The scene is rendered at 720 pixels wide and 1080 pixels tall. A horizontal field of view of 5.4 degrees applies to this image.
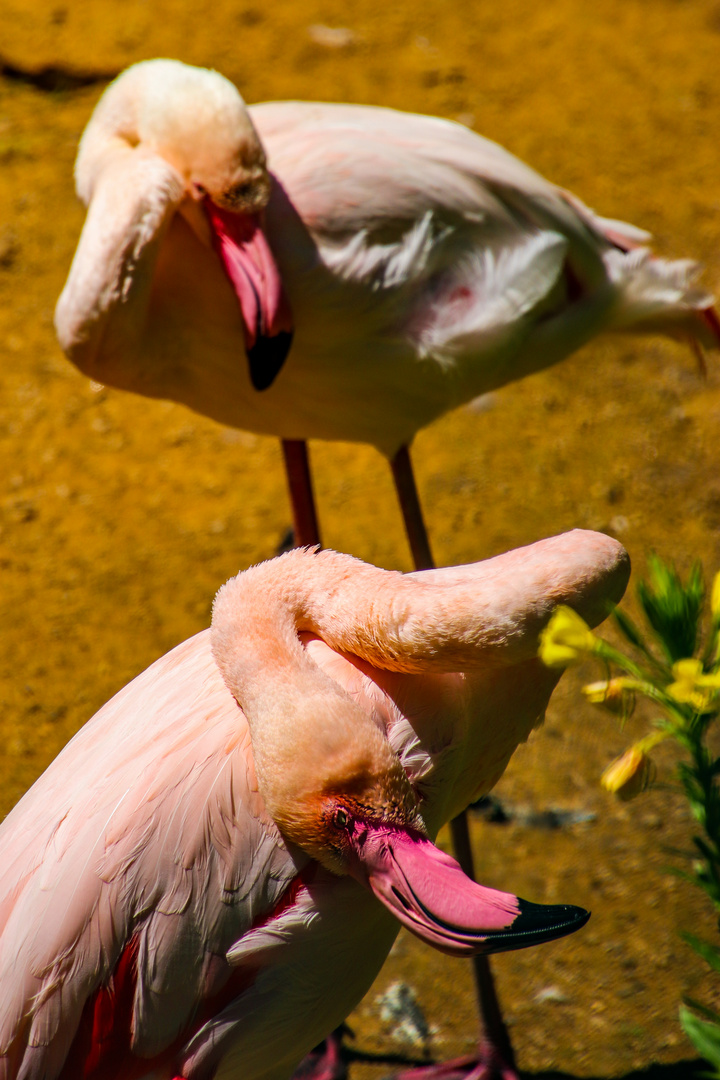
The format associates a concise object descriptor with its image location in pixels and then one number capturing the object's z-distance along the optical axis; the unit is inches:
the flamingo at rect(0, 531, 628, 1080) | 153.4
